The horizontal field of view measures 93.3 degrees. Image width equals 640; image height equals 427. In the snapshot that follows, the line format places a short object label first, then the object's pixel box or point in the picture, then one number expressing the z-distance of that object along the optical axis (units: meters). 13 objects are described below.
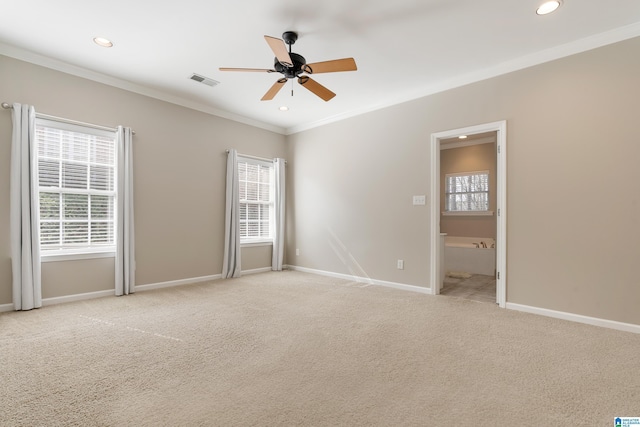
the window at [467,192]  6.67
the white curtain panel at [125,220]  3.96
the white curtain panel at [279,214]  5.91
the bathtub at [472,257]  5.57
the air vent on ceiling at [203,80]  3.92
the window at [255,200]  5.63
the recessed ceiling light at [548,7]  2.50
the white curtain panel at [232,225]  5.16
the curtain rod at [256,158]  5.53
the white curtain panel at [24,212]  3.25
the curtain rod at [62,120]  3.27
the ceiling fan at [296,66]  2.58
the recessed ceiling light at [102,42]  3.10
